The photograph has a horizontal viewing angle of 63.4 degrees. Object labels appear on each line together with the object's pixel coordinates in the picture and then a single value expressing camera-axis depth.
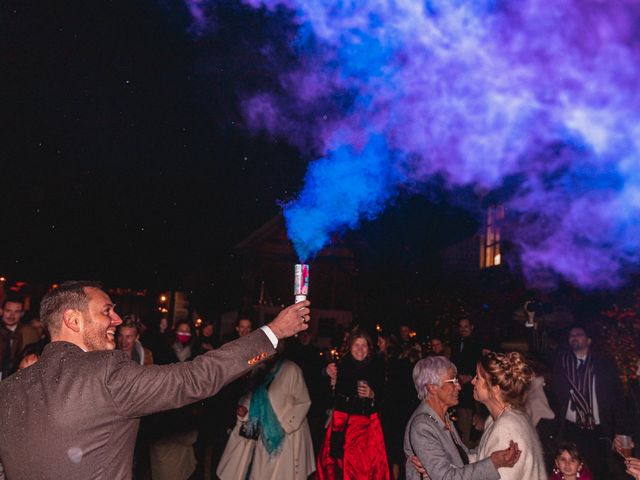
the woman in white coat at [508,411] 3.45
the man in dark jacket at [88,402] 2.21
